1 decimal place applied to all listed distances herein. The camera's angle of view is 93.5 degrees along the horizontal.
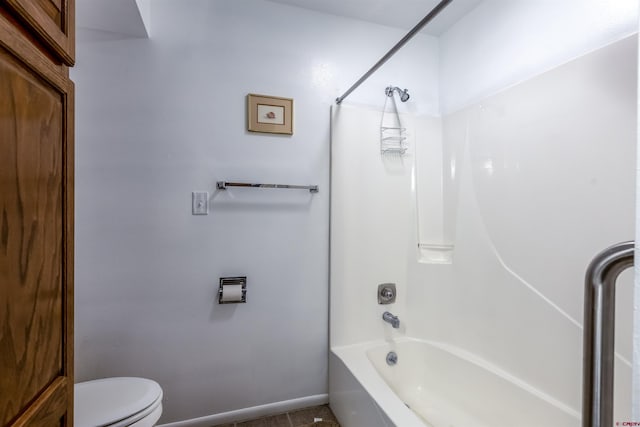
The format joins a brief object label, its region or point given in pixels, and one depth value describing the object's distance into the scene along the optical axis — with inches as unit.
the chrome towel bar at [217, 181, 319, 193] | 67.6
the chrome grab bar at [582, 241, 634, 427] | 17.9
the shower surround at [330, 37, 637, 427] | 48.5
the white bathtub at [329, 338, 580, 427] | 54.2
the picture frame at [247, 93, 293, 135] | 70.6
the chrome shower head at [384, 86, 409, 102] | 79.1
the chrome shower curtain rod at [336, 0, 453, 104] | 45.2
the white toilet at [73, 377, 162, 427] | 45.8
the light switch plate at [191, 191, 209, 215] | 67.5
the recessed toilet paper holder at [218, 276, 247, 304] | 67.8
